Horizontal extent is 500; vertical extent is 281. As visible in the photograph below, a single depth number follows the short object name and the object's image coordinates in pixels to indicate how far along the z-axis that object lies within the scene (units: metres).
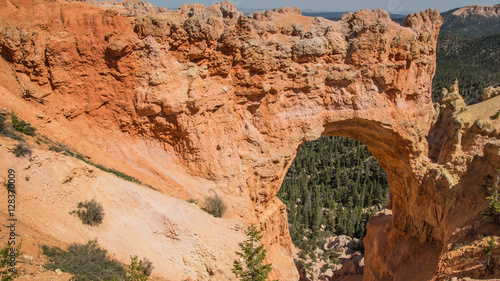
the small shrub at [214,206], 14.06
